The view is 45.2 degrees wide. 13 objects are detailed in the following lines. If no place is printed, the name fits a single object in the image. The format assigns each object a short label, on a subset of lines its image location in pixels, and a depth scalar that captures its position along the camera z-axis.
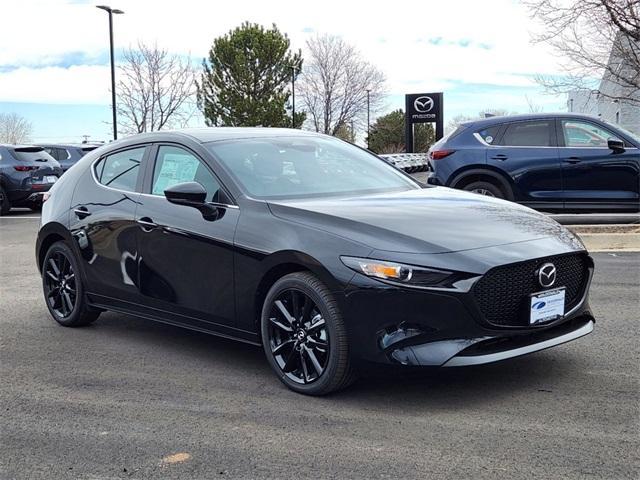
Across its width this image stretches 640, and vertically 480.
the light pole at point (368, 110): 60.01
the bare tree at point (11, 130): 61.50
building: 13.66
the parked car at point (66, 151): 21.30
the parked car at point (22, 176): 18.00
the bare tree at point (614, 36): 12.70
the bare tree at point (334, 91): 58.88
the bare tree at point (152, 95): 48.25
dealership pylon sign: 35.38
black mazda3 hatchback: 4.01
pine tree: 50.56
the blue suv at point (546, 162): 11.16
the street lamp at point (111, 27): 30.02
